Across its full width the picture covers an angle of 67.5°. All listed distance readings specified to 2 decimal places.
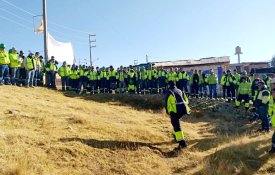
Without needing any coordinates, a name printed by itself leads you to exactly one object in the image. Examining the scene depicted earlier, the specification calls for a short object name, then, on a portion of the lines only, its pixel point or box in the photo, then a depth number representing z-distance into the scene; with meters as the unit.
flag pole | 14.37
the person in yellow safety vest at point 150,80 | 13.96
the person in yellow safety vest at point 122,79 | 13.69
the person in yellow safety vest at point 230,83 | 13.04
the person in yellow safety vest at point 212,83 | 13.47
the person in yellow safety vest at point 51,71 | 12.58
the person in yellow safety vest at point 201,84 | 13.67
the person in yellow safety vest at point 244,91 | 11.60
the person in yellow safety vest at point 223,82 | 13.16
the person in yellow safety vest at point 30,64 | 11.18
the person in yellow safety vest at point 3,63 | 10.21
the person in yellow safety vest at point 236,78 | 13.01
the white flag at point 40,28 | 16.68
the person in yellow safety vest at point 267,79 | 11.74
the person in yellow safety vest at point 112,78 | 13.74
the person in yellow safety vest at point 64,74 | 13.06
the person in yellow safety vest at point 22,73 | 11.37
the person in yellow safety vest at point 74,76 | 13.38
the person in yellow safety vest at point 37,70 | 11.82
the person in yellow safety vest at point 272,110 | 6.45
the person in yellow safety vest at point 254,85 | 11.06
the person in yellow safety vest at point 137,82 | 13.92
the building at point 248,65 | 21.88
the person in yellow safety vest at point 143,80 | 13.94
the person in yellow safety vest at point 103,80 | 13.68
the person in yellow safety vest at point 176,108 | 6.49
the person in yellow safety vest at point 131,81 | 13.70
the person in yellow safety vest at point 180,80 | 13.50
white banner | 18.64
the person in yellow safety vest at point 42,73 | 12.55
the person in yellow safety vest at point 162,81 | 13.98
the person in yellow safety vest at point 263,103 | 7.96
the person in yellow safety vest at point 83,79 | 13.38
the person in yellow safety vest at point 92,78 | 13.48
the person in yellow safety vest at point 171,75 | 13.54
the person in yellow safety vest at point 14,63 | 10.77
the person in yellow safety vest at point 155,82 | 13.98
